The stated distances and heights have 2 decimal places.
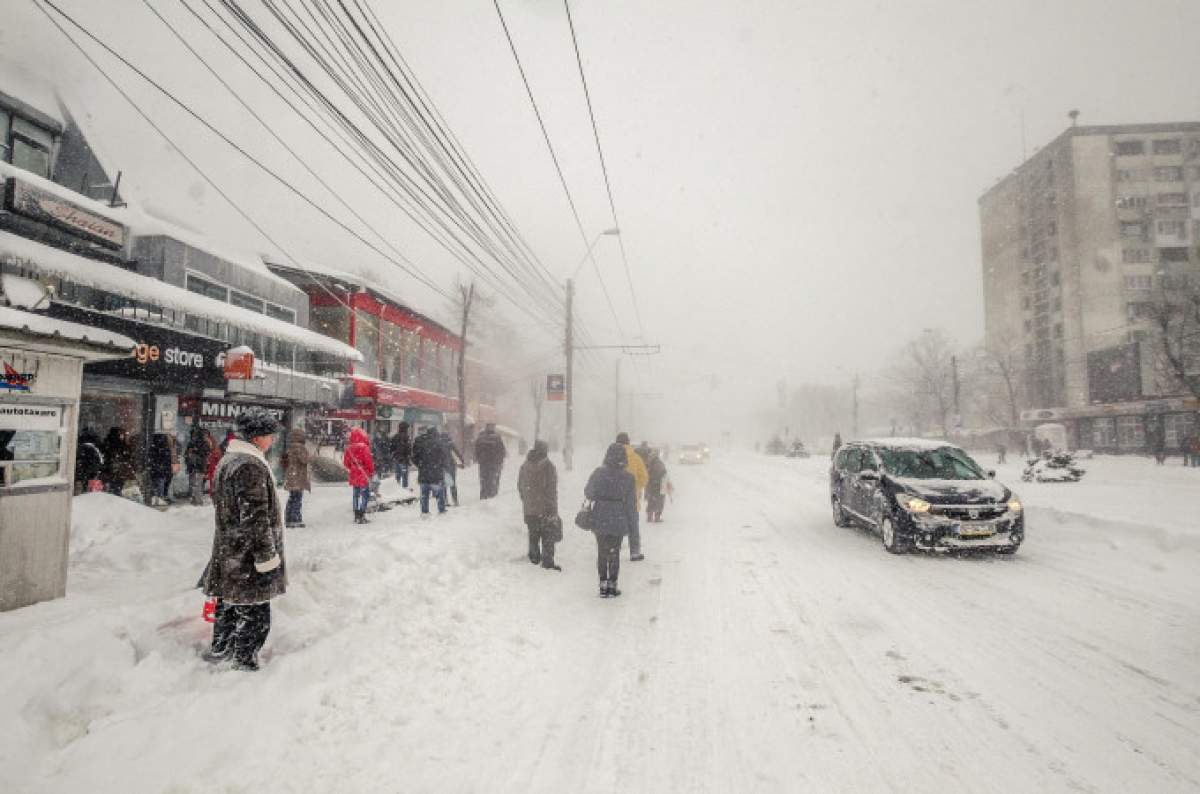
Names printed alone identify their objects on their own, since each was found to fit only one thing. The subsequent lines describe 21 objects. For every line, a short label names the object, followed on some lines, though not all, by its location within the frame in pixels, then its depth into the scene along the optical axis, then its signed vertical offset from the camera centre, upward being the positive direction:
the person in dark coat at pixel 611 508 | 6.80 -0.99
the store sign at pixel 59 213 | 10.57 +4.23
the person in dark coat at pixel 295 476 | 10.36 -0.91
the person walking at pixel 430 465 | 10.95 -0.74
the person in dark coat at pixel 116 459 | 11.68 -0.70
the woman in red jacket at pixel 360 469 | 10.53 -0.79
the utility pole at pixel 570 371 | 23.14 +2.24
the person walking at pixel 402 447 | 13.29 -0.48
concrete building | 60.50 +20.90
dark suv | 7.99 -1.06
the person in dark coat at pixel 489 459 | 13.62 -0.77
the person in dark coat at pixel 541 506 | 7.92 -1.10
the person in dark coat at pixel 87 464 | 10.21 -0.70
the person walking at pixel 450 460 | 11.64 -0.69
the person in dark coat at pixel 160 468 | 13.12 -0.98
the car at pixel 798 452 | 49.94 -2.07
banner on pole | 24.72 +1.73
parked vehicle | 20.69 -1.48
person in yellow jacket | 8.37 -0.98
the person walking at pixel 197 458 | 13.01 -0.75
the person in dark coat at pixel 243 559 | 3.82 -0.89
